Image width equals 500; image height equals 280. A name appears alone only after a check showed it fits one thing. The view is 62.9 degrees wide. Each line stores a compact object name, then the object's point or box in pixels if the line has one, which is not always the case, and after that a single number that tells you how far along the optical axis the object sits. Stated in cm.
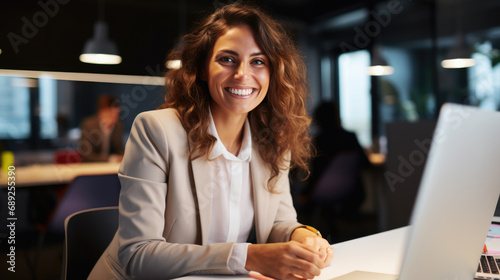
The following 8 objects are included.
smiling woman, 106
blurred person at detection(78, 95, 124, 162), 454
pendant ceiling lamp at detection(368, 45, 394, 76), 504
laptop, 60
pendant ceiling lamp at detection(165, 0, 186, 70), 538
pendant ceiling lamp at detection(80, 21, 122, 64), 404
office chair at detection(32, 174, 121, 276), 254
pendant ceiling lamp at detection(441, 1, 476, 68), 474
